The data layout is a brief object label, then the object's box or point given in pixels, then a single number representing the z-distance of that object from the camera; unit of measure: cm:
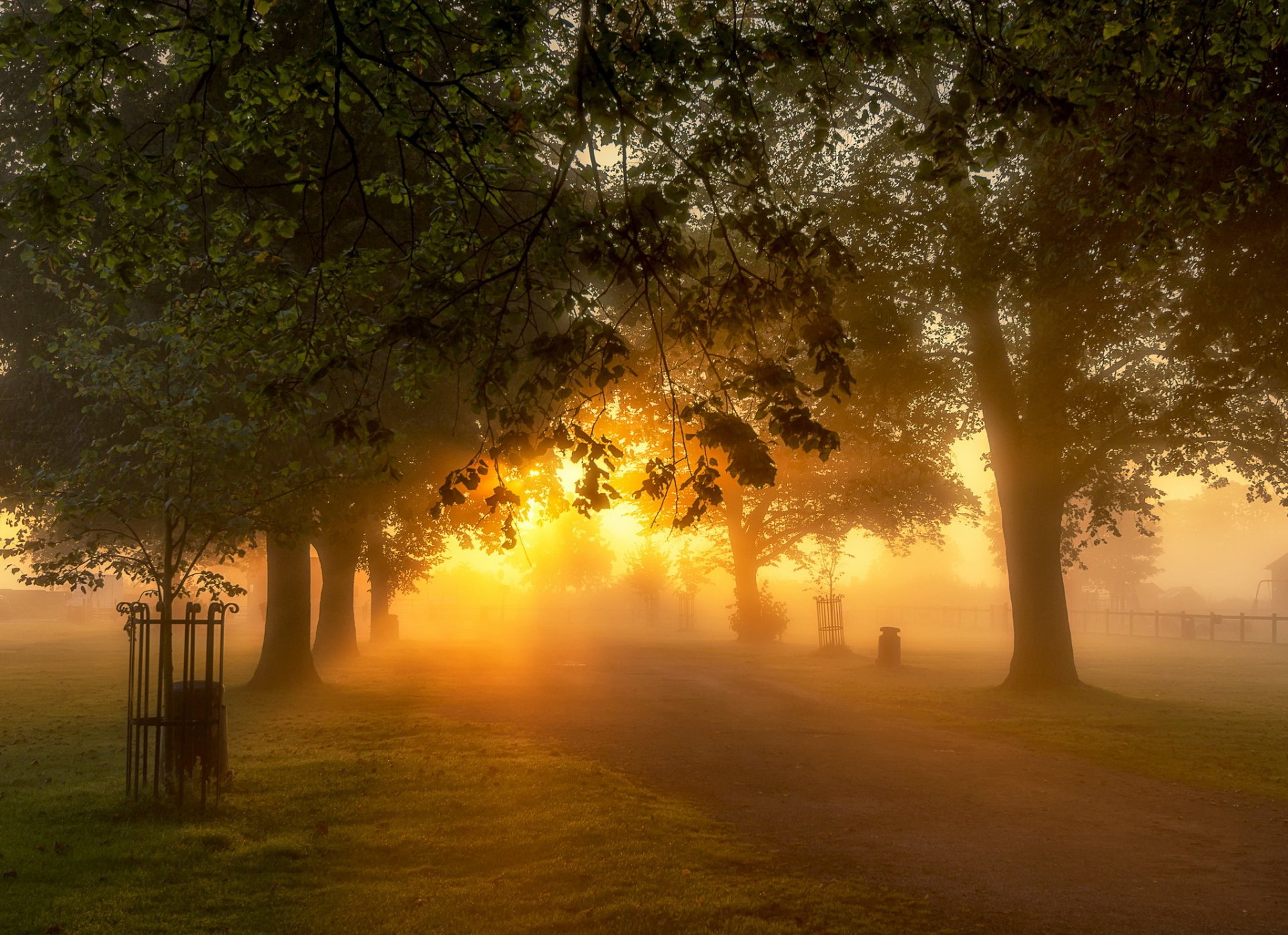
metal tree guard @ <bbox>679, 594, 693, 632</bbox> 6219
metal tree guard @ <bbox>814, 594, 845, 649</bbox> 3566
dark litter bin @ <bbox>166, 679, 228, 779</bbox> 1002
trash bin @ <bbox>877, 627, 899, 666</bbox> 2905
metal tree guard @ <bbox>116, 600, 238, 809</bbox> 976
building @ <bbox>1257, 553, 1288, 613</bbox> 7812
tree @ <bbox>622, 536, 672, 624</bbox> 6531
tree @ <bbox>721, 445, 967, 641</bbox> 4281
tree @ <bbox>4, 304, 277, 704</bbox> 1041
